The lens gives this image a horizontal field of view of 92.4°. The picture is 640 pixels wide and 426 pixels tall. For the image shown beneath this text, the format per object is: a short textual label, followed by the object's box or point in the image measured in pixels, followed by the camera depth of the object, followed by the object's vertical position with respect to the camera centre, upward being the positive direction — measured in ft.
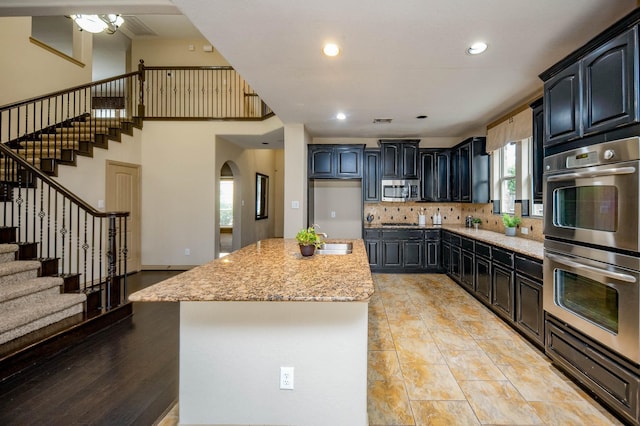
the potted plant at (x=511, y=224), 12.75 -0.42
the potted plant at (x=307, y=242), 7.70 -0.70
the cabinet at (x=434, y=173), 18.53 +2.48
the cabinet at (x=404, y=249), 17.69 -2.02
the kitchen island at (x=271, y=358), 5.41 -2.56
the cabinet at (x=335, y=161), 18.15 +3.16
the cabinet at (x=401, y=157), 18.38 +3.43
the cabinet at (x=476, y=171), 15.98 +2.25
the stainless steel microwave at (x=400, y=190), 18.58 +1.46
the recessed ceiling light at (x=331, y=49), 8.09 +4.47
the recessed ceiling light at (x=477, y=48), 8.00 +4.44
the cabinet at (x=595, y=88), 5.67 +2.71
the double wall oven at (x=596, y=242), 5.62 -0.60
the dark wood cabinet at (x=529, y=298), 8.55 -2.48
